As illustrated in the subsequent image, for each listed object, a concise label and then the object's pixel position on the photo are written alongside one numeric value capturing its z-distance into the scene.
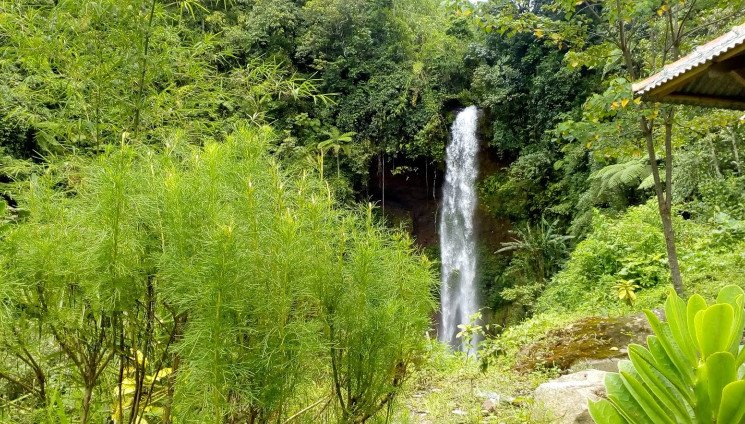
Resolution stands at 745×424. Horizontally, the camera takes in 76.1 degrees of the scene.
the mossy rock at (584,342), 4.34
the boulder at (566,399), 2.75
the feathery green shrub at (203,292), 1.26
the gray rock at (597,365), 4.05
